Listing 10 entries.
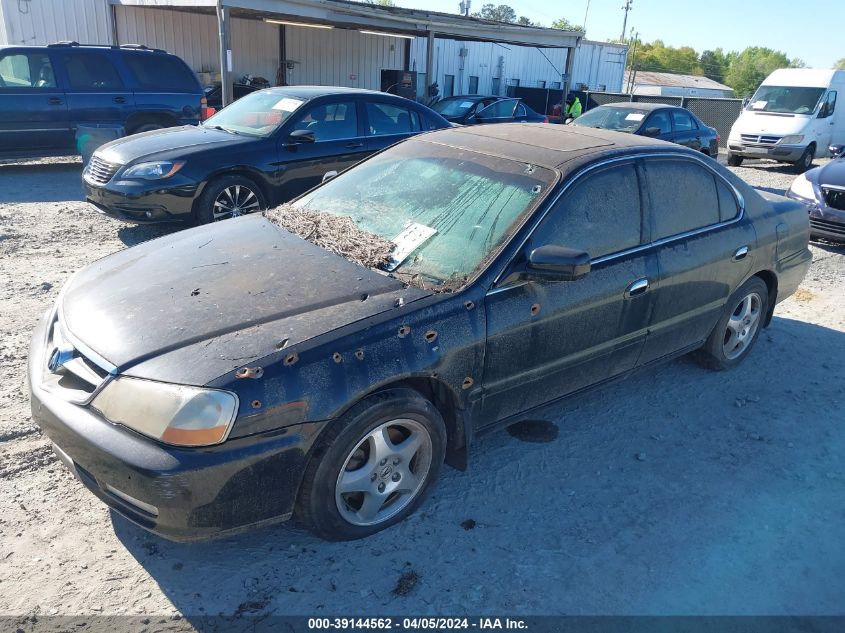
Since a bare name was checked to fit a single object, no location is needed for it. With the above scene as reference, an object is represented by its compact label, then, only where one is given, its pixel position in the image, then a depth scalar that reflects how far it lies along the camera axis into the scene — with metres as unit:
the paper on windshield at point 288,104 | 7.57
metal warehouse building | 16.36
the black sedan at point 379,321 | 2.48
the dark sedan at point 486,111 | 13.84
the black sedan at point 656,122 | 12.22
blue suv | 10.09
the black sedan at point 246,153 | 6.64
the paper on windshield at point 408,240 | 3.30
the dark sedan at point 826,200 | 8.34
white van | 15.48
